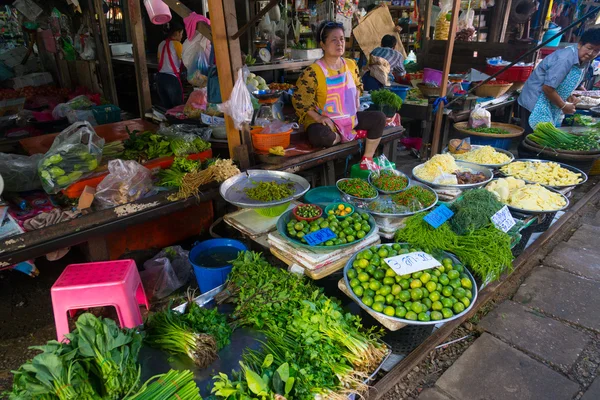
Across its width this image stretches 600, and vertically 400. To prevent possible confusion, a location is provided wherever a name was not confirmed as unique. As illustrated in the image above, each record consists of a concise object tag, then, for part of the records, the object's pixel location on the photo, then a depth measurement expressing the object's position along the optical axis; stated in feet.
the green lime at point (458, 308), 7.14
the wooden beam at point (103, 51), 19.54
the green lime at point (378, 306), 7.19
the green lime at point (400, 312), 7.06
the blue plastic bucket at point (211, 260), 9.27
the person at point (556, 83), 15.79
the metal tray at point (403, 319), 6.91
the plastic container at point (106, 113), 17.95
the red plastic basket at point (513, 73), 23.29
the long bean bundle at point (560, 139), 15.99
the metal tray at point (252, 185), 9.61
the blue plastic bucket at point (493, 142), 17.92
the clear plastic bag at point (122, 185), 9.56
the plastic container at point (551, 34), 26.84
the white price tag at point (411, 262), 7.66
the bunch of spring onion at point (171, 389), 5.08
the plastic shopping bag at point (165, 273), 10.46
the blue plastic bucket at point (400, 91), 20.24
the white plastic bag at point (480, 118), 18.54
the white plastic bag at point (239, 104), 10.50
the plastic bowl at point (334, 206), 9.66
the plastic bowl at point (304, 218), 9.17
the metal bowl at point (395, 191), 11.15
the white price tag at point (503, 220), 9.45
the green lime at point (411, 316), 6.98
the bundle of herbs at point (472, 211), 9.02
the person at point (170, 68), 17.26
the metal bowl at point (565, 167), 12.85
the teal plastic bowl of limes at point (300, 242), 8.33
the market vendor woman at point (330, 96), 12.73
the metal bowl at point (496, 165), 14.17
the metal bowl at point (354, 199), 10.57
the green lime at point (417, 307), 7.02
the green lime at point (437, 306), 7.11
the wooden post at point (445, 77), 16.16
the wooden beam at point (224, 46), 9.78
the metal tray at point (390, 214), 9.92
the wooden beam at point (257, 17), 8.99
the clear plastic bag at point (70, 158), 9.50
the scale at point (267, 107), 13.70
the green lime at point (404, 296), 7.25
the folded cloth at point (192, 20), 10.94
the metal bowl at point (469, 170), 11.95
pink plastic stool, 7.56
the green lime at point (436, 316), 6.93
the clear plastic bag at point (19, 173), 10.13
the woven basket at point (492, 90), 21.83
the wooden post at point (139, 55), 14.80
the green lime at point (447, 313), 7.00
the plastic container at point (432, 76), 21.47
